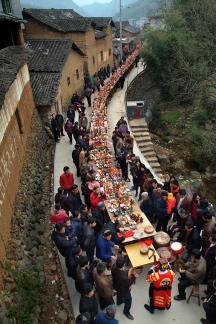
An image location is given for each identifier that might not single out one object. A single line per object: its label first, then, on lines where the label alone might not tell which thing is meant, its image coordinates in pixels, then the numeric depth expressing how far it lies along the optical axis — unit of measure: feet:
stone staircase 52.70
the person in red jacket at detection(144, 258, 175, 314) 21.18
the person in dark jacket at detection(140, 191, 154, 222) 30.45
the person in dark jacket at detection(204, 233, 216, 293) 22.45
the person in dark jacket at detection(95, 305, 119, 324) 18.17
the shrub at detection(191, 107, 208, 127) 74.23
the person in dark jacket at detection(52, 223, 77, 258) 24.31
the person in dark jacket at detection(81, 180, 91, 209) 32.52
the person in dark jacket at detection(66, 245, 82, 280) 22.53
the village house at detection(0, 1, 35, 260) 26.48
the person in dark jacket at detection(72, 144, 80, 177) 39.27
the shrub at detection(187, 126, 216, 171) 59.77
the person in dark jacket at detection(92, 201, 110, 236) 28.04
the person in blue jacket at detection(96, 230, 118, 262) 24.02
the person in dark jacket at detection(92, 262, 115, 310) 21.16
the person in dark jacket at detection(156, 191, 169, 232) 29.04
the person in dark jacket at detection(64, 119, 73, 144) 48.21
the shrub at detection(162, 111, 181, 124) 85.56
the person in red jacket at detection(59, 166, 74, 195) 33.76
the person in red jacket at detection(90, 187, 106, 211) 30.42
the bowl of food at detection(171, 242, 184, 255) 25.72
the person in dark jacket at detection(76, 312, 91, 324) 18.02
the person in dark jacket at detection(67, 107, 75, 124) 52.07
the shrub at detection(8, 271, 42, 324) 22.44
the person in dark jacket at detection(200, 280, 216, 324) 19.75
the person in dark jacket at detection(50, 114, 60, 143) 49.95
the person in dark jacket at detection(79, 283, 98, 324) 19.69
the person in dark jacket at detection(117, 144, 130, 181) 39.27
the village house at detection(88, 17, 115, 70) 102.63
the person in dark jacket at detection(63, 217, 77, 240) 25.16
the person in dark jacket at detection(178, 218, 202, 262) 24.90
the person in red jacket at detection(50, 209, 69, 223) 27.71
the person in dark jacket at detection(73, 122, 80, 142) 46.03
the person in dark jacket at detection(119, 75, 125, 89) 86.73
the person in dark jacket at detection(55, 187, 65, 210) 30.60
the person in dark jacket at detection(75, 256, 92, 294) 21.32
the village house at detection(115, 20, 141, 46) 171.12
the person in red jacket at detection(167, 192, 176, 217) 29.19
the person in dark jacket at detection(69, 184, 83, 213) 30.65
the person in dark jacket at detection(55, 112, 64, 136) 50.02
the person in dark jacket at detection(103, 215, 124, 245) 26.11
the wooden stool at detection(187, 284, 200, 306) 23.73
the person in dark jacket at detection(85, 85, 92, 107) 68.35
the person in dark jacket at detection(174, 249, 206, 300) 22.09
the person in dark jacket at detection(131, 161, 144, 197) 34.87
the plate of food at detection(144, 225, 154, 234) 27.53
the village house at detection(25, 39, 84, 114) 53.36
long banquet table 27.50
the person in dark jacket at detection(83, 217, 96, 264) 25.00
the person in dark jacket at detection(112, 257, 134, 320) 21.56
